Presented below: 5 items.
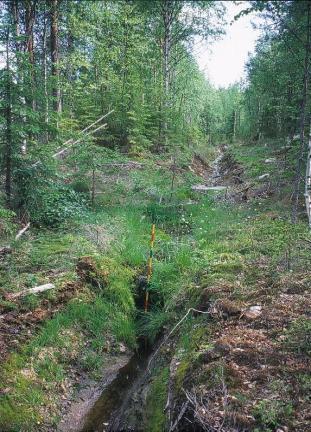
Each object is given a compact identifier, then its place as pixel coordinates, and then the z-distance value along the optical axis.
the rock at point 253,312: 4.95
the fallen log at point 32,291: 5.69
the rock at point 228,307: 5.16
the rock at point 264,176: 15.46
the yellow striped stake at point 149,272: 7.26
